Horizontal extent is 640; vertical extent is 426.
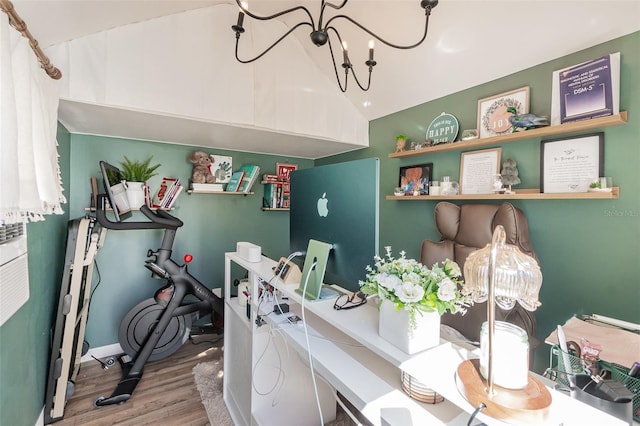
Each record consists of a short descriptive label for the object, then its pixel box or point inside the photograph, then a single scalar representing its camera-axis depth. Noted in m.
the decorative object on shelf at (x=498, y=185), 1.73
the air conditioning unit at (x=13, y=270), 1.10
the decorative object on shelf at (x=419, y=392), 0.81
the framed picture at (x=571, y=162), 1.43
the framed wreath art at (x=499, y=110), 1.70
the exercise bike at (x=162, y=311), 2.15
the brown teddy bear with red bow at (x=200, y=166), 2.73
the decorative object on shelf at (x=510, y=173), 1.71
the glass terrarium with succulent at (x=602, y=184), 1.36
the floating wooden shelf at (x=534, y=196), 1.34
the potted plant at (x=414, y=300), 0.75
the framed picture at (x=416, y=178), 2.25
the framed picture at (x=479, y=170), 1.84
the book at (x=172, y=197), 2.60
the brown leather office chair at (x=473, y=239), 1.49
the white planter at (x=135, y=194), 2.24
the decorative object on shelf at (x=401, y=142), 2.38
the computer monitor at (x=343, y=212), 0.93
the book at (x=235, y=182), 2.89
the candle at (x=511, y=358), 0.62
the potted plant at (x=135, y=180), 2.25
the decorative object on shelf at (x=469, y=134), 1.90
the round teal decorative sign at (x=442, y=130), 2.07
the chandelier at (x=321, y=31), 1.00
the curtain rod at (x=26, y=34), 0.90
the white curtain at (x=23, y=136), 0.83
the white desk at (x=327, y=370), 0.72
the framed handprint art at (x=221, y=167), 2.90
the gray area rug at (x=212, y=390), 1.76
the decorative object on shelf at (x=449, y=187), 2.01
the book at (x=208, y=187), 2.73
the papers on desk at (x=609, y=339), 0.88
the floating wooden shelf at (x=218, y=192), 2.77
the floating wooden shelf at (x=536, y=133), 1.31
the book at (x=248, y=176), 2.94
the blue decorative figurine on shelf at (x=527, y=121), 1.56
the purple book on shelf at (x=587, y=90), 1.35
